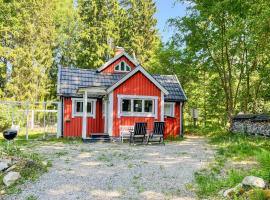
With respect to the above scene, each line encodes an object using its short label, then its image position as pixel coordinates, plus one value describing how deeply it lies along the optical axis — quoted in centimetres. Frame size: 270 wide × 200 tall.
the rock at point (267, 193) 574
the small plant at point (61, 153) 1173
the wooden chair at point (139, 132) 1565
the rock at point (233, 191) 644
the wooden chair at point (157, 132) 1605
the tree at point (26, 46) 3131
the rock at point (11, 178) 784
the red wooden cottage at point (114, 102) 1836
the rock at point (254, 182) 643
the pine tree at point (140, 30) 3984
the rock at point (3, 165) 891
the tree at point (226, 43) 1825
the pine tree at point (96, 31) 3716
